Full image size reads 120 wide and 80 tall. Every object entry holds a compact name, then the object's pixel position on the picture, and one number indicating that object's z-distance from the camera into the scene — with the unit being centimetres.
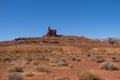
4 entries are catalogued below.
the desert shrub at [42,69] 1190
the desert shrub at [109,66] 1224
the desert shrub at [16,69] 1158
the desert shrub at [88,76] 834
